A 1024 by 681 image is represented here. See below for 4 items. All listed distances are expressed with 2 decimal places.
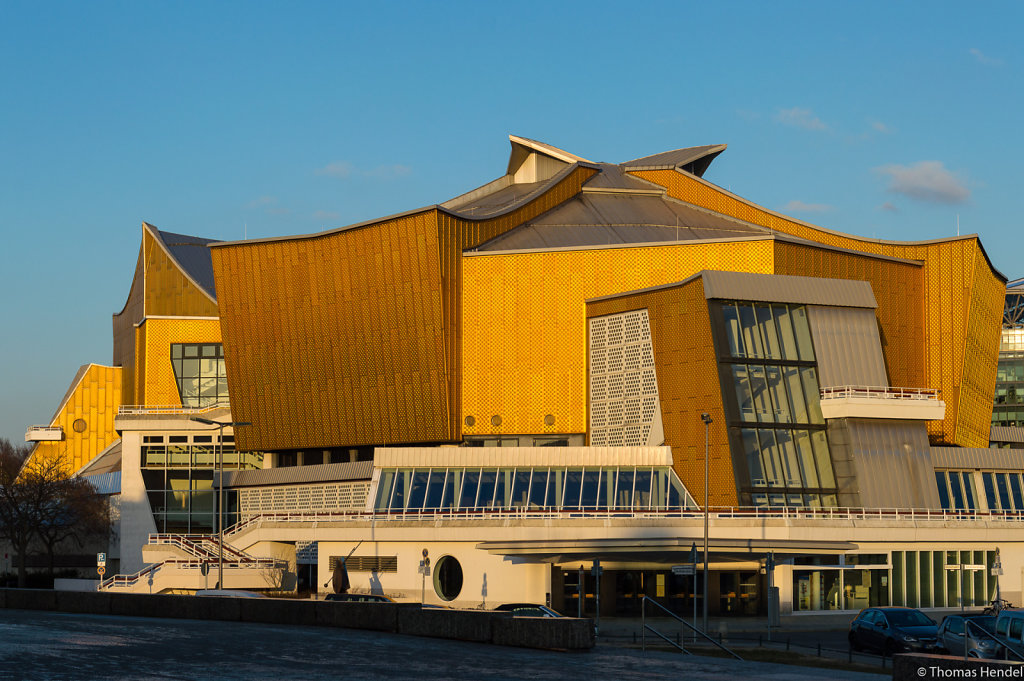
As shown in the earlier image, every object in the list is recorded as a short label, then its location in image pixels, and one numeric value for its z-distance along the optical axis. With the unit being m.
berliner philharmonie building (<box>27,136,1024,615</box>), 61.94
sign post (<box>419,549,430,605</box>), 56.69
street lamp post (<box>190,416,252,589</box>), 60.69
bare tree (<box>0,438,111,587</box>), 89.88
